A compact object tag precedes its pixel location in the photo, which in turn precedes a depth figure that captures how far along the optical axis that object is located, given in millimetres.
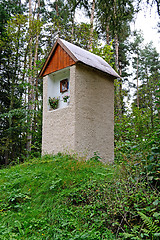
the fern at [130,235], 3026
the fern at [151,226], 3062
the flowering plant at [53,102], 8555
